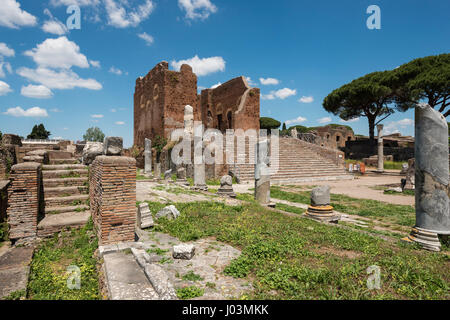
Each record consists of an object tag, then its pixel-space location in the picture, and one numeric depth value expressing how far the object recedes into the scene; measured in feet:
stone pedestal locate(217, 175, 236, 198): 31.10
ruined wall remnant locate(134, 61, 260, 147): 63.72
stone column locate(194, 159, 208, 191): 37.04
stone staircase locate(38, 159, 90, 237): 16.76
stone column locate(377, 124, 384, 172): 71.00
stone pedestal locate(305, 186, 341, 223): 20.07
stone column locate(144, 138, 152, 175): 58.23
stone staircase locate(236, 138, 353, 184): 50.67
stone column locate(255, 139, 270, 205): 27.61
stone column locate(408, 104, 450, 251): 13.96
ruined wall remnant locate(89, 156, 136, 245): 13.00
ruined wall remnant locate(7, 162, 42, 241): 15.25
